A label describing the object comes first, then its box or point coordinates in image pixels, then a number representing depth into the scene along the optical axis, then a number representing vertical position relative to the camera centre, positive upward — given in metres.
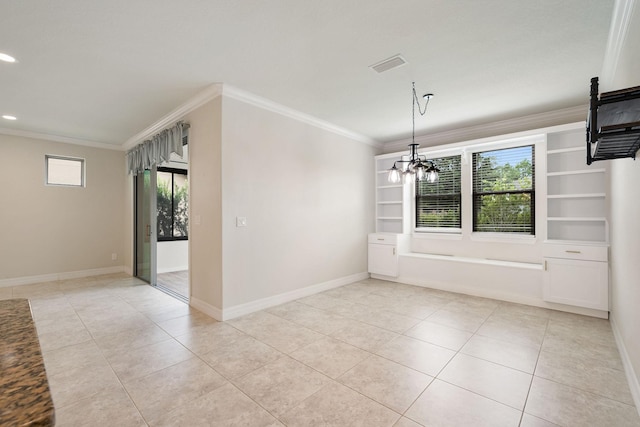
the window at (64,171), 5.34 +0.82
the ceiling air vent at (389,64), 2.81 +1.48
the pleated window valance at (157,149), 4.05 +1.03
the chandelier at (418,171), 3.34 +0.50
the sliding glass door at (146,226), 5.04 -0.21
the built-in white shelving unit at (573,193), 3.81 +0.26
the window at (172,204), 6.44 +0.22
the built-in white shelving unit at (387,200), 5.68 +0.26
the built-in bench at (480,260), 4.13 -0.75
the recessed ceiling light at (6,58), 2.68 +1.46
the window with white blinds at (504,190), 4.44 +0.36
